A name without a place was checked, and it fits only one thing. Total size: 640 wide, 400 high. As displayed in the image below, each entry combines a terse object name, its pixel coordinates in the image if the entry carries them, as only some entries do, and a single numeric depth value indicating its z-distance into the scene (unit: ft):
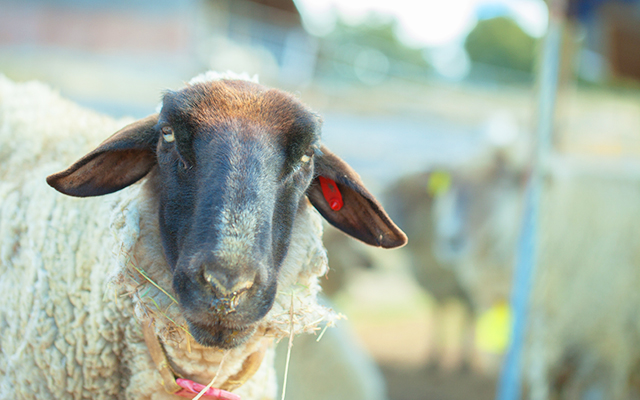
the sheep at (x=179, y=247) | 4.33
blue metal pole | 9.64
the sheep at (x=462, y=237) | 18.44
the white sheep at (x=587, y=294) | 14.16
